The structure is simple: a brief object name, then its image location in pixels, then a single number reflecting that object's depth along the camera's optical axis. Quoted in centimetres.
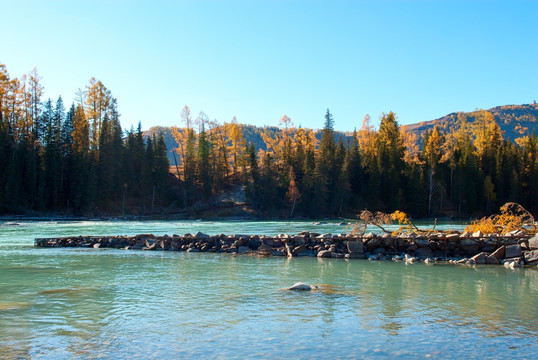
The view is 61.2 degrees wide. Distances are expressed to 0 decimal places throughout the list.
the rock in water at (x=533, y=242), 1894
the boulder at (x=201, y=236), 2555
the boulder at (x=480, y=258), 1892
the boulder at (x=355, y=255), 2084
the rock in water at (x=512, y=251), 1911
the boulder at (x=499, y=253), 1918
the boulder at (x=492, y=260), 1891
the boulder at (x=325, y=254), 2111
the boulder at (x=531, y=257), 1840
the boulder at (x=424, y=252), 2057
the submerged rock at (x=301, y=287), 1307
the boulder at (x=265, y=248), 2267
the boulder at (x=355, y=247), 2116
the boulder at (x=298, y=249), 2195
